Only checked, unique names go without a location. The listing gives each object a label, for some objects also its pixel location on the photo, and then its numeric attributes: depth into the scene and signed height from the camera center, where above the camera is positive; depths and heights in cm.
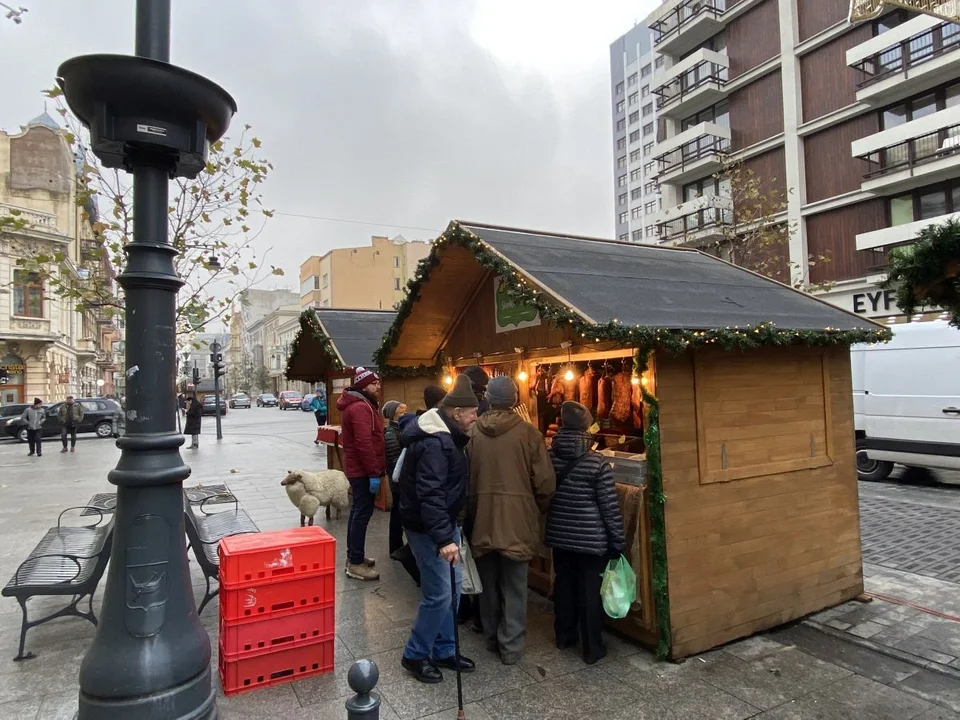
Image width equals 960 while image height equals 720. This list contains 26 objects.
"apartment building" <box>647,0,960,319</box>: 2192 +1031
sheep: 722 -130
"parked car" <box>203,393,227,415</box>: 3822 -137
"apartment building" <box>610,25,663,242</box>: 7550 +3158
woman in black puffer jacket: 409 -105
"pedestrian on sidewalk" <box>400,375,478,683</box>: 378 -92
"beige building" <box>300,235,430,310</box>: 6662 +1225
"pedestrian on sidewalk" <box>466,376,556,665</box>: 411 -87
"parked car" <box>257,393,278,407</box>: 6038 -155
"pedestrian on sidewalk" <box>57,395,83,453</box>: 1925 -88
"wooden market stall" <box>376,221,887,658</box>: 419 -41
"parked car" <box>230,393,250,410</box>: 5662 -154
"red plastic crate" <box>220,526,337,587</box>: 373 -110
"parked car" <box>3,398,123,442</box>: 2292 -119
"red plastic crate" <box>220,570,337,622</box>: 370 -135
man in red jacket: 599 -81
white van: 983 -54
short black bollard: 235 -123
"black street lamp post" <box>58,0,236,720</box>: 276 -18
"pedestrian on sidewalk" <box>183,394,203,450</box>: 2034 -109
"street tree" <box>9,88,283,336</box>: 757 +198
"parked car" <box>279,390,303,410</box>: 5028 -134
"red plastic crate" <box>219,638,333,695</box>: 370 -178
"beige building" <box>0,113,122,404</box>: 3073 +522
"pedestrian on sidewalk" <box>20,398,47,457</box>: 1823 -105
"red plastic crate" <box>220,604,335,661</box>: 370 -157
